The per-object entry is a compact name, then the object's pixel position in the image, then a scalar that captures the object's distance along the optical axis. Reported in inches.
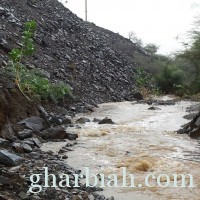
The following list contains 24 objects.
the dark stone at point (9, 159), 228.7
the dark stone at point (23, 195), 178.0
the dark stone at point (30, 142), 294.2
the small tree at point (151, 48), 1337.5
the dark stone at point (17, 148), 267.7
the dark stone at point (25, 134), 310.8
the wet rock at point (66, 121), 421.1
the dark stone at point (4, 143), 267.7
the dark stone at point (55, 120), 406.9
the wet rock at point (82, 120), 436.3
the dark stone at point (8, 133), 292.1
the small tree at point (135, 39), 1441.9
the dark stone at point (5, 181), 184.3
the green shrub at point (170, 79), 956.6
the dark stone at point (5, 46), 546.3
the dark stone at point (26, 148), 273.1
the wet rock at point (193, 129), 360.7
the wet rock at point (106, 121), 432.1
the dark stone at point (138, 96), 781.4
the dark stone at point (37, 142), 301.8
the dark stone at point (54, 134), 337.7
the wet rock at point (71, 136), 341.7
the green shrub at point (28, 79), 418.3
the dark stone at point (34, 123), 345.9
